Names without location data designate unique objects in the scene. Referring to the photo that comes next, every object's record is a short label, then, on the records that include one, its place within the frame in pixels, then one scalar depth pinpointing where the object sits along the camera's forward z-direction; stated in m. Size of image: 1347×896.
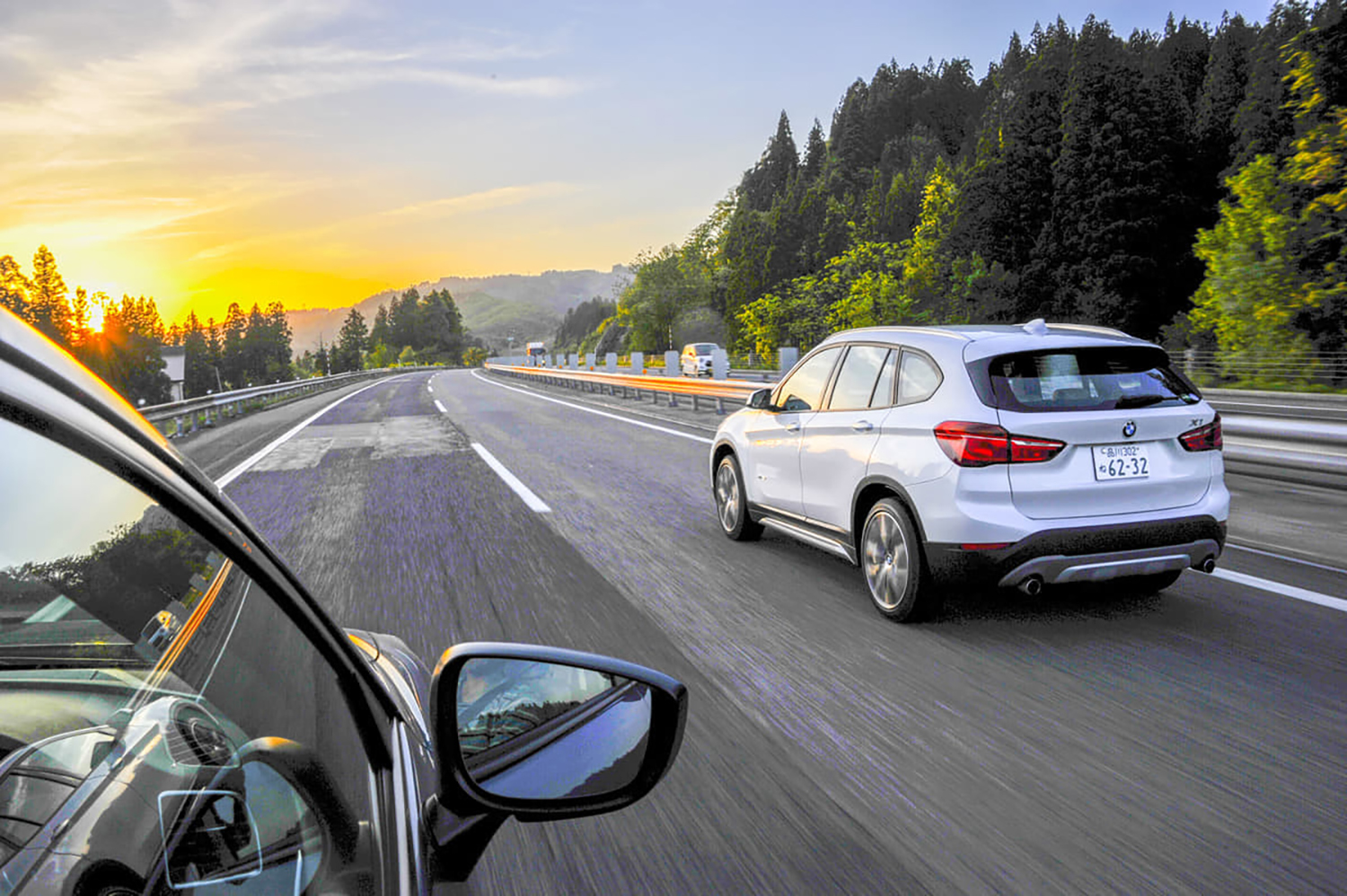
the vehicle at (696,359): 51.47
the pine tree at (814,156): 138.38
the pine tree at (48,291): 91.44
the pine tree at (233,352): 181.25
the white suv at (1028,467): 4.91
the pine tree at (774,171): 142.90
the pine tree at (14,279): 90.82
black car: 0.98
